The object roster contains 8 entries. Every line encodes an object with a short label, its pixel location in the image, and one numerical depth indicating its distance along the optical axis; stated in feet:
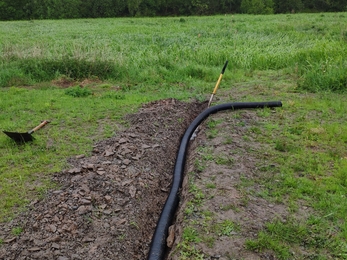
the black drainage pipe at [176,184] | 10.61
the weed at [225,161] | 14.24
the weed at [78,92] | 23.39
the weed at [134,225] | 11.29
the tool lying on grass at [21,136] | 15.43
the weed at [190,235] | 10.00
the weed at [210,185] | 12.58
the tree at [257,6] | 134.62
